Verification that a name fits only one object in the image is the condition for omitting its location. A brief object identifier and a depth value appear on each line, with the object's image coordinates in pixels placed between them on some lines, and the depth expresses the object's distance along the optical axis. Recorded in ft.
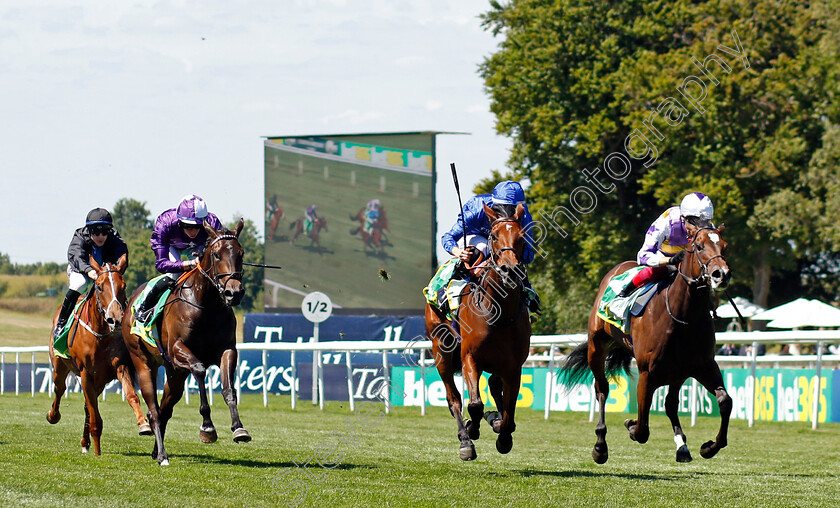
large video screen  186.60
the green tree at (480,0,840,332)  170.09
